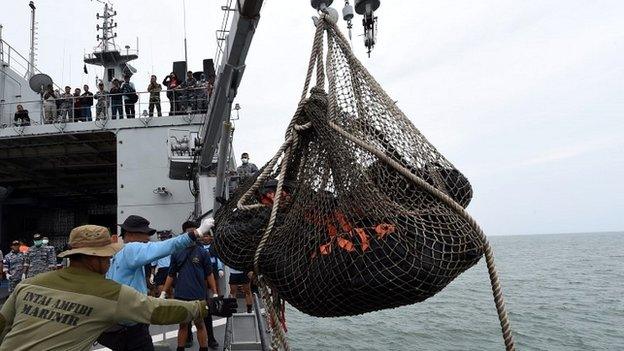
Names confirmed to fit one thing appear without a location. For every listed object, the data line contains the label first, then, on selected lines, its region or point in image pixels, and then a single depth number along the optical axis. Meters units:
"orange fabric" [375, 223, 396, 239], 2.03
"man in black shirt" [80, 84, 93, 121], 11.90
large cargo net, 1.98
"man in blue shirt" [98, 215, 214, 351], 3.23
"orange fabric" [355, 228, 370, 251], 2.00
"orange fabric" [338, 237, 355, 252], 2.01
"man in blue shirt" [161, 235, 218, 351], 4.93
